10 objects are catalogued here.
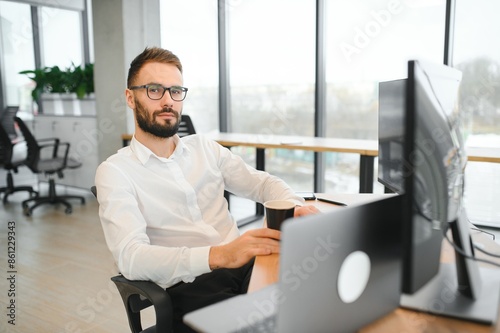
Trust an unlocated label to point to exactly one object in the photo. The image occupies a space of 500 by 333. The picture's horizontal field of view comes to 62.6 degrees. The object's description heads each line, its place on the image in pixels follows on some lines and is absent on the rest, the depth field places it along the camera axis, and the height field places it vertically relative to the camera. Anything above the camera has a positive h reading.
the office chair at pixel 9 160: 4.35 -0.48
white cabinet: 4.81 -0.29
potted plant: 4.92 +0.39
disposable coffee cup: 1.07 -0.25
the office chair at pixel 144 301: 1.04 -0.49
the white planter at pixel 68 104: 4.99 +0.14
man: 1.09 -0.29
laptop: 0.61 -0.27
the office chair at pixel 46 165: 4.13 -0.51
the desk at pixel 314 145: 2.92 -0.24
